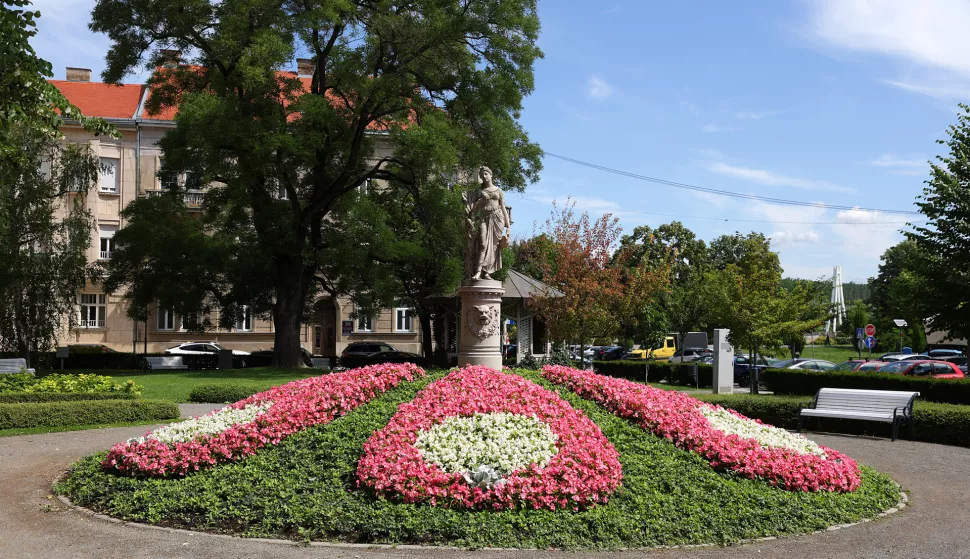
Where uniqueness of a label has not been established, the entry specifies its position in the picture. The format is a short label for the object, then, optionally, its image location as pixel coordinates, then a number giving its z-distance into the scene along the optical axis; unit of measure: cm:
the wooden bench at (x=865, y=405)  1513
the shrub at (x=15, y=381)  1761
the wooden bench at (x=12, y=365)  2075
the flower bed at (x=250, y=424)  933
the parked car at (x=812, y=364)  3216
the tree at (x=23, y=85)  1438
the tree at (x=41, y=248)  2878
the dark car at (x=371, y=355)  3588
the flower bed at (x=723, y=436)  940
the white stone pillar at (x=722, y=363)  2452
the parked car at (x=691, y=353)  4607
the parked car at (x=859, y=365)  3208
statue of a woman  1375
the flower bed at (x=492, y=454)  802
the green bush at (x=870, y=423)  1489
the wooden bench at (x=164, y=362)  3394
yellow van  5286
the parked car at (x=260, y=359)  3784
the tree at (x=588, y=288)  2916
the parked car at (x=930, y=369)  2830
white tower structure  9431
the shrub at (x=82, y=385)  1756
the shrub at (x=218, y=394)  1983
